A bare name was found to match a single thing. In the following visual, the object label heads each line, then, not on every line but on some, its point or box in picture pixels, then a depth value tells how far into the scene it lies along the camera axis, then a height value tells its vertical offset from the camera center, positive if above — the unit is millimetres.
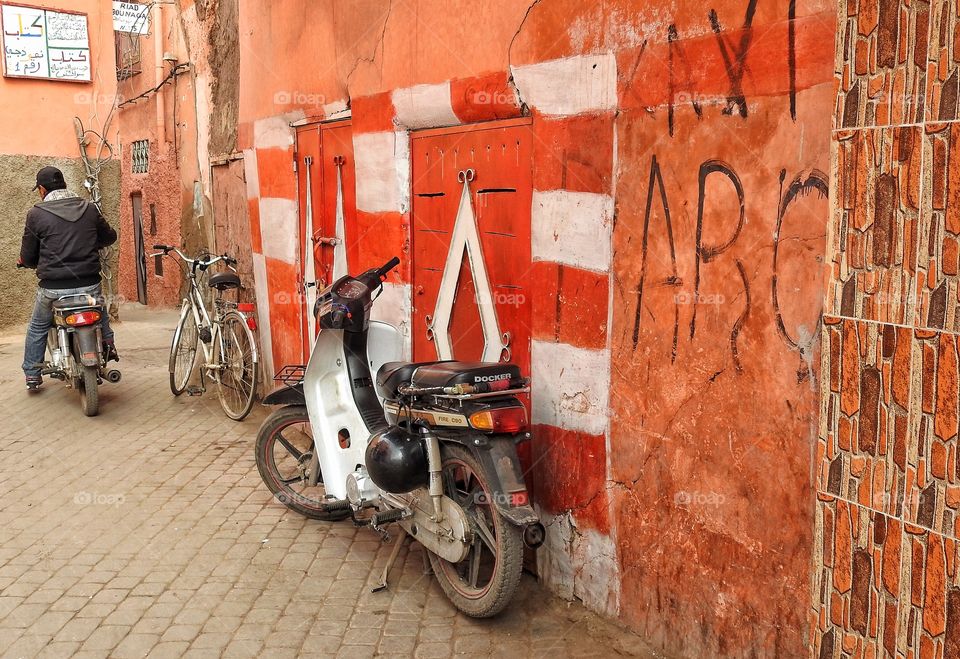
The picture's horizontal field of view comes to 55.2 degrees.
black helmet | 4012 -1044
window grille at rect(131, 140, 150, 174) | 16875 +1292
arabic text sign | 12602 +2551
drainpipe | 15297 +2839
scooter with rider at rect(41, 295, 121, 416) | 7273 -956
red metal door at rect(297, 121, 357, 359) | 6160 +115
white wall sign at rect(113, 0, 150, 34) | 14672 +3380
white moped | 3770 -1024
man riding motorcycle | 7520 -169
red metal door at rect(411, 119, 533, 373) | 4395 -105
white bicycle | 7332 -932
